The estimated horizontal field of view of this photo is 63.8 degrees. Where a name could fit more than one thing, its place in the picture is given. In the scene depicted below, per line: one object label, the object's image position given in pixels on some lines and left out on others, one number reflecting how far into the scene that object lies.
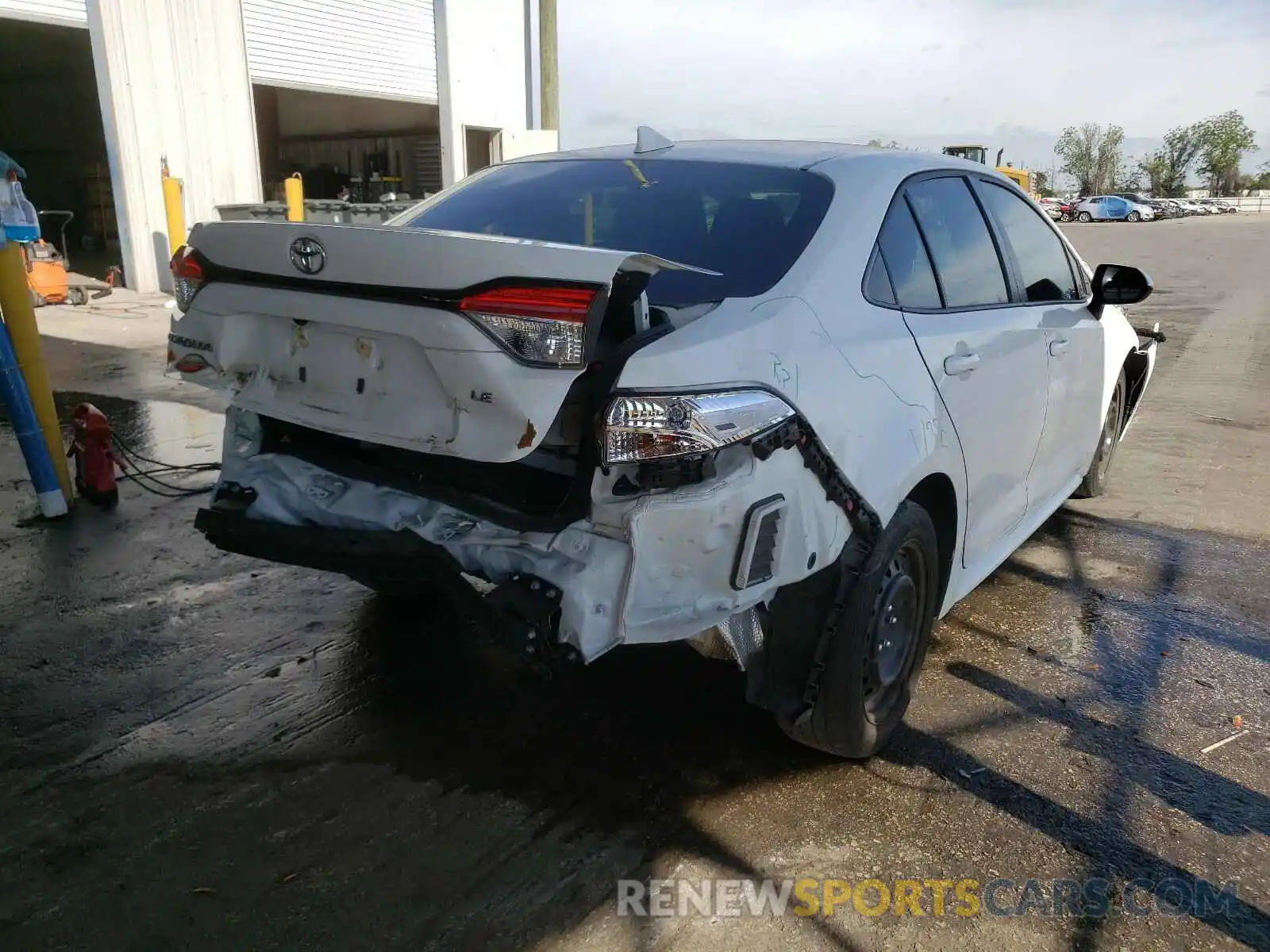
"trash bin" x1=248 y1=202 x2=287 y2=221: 12.89
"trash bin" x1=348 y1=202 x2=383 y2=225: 13.34
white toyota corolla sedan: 2.32
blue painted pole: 4.73
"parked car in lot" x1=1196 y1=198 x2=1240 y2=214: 65.25
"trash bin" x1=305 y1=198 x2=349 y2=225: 13.86
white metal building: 13.62
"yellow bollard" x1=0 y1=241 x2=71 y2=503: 5.02
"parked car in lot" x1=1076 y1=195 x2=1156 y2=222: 50.75
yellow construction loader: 36.75
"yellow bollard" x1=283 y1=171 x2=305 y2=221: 14.58
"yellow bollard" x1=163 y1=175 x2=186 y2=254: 13.86
